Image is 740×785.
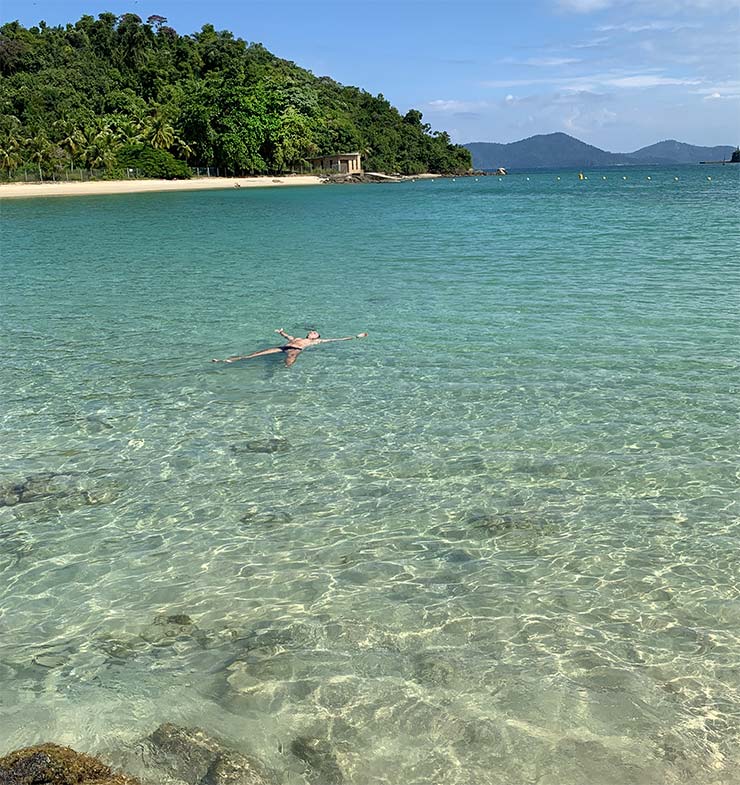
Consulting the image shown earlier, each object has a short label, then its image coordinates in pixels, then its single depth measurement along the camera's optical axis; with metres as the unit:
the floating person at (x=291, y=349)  13.94
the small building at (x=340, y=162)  149.50
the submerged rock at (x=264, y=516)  8.03
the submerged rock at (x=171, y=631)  6.03
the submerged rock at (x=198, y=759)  4.55
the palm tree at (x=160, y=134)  118.19
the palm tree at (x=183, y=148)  122.50
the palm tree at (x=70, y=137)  106.19
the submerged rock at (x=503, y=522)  7.65
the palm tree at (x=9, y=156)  97.12
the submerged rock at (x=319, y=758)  4.63
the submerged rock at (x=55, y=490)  8.56
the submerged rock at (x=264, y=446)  9.92
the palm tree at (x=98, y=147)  106.31
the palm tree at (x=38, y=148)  99.25
